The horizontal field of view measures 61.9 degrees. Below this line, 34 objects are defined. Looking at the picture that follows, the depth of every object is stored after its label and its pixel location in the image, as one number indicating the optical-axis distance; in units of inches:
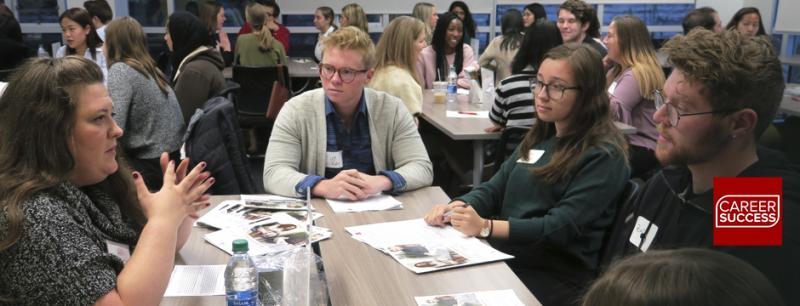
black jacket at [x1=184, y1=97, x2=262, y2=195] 107.7
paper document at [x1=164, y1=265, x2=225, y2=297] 64.2
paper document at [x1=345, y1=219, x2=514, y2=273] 70.5
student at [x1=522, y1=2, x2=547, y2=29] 290.5
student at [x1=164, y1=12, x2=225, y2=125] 167.6
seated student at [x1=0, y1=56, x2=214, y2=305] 51.9
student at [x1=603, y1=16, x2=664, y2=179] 153.1
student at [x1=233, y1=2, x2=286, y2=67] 264.7
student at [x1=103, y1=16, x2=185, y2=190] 137.5
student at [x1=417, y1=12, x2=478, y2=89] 229.3
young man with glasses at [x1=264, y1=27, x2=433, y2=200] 100.3
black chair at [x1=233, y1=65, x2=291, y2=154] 225.8
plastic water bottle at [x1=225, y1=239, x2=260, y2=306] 56.9
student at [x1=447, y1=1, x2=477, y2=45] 298.3
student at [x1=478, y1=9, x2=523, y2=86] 238.4
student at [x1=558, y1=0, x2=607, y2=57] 218.8
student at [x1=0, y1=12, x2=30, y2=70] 226.4
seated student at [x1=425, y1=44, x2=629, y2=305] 84.4
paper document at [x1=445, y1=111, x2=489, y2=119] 177.2
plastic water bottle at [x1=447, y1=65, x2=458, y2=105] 199.6
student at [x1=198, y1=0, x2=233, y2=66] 253.0
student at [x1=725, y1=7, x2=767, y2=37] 257.8
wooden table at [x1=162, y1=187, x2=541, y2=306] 62.8
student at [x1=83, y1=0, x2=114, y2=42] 237.9
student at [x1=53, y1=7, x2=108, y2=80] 197.3
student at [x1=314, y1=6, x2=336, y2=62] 325.7
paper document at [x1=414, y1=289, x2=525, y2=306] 61.4
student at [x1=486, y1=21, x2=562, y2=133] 147.5
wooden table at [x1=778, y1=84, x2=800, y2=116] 181.6
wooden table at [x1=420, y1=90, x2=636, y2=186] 153.3
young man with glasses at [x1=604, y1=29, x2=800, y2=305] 56.4
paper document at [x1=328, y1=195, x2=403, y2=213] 90.1
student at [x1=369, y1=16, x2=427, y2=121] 174.6
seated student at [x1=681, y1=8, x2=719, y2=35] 235.1
